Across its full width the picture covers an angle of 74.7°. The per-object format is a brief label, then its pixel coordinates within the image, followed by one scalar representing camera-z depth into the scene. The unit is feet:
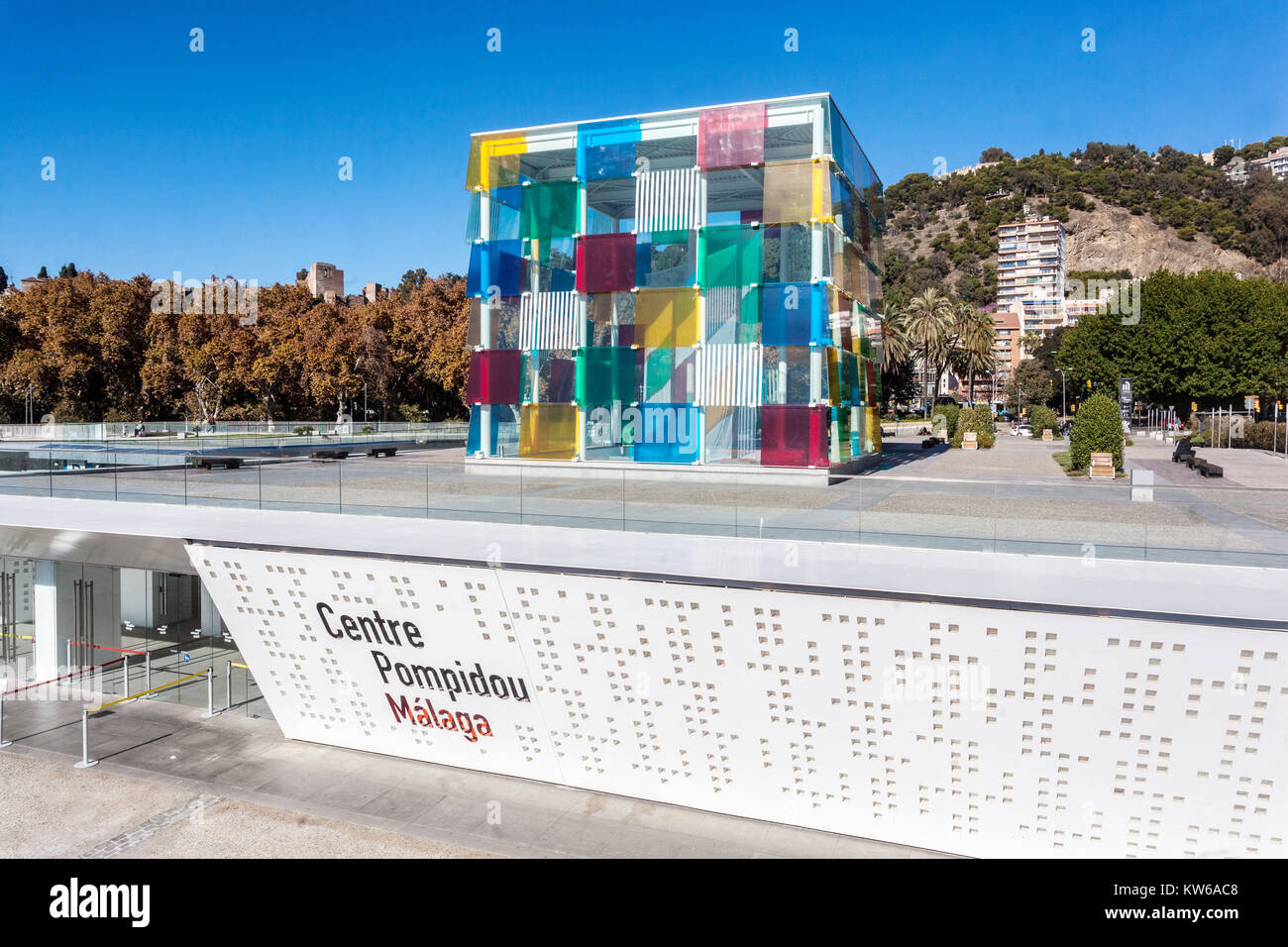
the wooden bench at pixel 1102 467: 93.20
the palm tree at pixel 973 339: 251.80
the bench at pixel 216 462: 64.64
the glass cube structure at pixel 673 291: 98.37
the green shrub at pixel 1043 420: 210.79
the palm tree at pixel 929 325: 245.24
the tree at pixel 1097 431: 96.89
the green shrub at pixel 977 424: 167.43
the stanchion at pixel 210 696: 55.16
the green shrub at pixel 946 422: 187.83
